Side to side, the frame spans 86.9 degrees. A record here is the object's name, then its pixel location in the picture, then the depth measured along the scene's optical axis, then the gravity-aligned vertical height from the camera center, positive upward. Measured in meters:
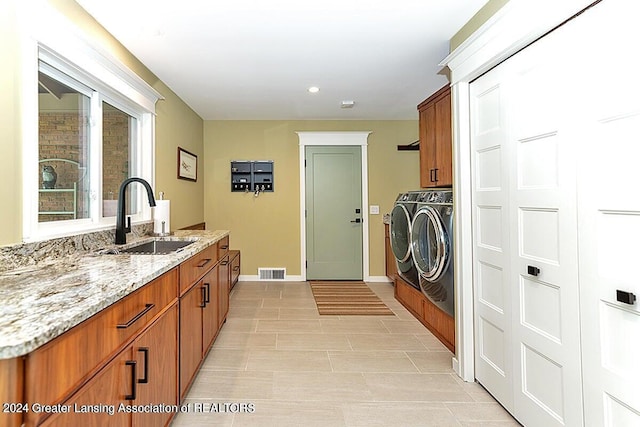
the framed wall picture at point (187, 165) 3.81 +0.67
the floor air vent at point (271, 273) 4.99 -0.80
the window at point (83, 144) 1.81 +0.53
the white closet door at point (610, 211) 1.15 +0.02
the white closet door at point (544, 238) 1.41 -0.10
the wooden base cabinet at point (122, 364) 0.75 -0.44
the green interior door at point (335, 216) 5.04 +0.04
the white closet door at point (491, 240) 1.84 -0.14
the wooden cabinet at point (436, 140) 2.52 +0.62
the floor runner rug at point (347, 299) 3.62 -0.97
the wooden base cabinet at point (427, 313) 2.64 -0.88
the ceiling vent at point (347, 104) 4.06 +1.40
